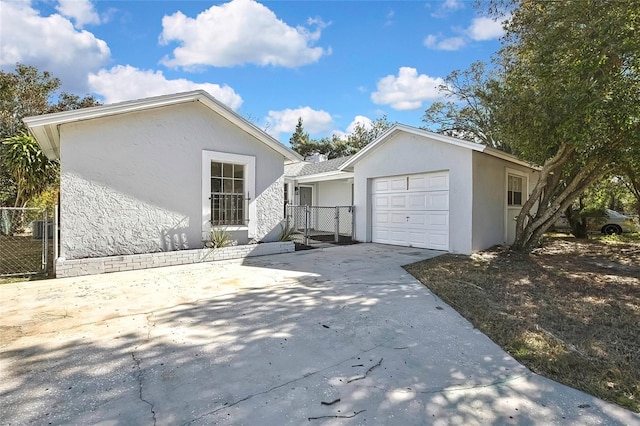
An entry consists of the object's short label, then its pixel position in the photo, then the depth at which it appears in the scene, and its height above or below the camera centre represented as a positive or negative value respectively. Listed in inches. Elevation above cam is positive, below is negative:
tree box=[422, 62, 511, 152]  737.0 +250.5
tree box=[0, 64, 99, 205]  581.6 +235.0
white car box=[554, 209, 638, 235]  674.8 -22.5
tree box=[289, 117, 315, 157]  1562.5 +341.1
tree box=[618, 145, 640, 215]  292.3 +47.8
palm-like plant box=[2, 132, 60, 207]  463.8 +69.1
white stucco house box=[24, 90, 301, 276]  272.2 +36.4
